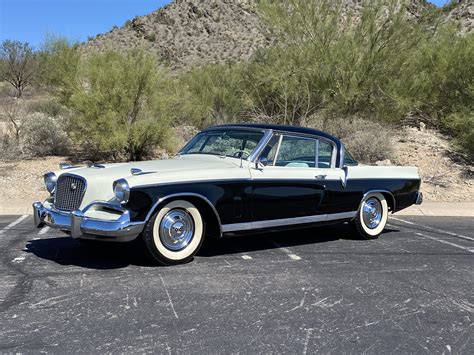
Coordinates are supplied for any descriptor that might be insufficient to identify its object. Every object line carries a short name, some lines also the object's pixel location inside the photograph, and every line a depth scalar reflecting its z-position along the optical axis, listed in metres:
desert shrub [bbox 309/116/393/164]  15.88
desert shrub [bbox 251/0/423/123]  18.70
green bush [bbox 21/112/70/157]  17.30
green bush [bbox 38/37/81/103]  17.77
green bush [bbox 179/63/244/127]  20.89
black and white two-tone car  5.89
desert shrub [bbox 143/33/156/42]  62.59
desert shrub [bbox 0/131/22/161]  16.38
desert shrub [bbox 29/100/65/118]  23.09
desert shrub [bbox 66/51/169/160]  15.45
